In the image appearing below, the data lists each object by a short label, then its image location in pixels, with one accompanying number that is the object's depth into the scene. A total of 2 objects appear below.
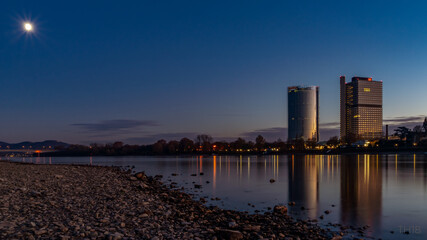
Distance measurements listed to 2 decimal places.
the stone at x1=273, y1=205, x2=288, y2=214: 19.84
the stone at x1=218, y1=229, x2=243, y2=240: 12.16
